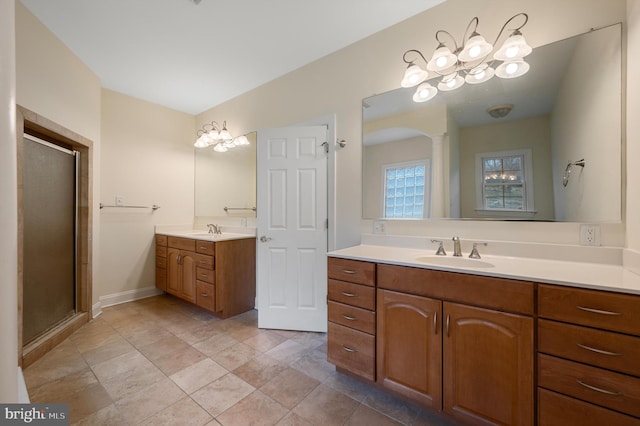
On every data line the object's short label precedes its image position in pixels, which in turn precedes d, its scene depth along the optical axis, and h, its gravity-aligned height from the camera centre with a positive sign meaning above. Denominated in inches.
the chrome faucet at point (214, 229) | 122.9 -8.2
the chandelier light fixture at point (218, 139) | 122.0 +37.4
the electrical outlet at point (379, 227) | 79.0 -4.7
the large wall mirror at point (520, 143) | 51.4 +17.2
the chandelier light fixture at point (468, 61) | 56.3 +37.7
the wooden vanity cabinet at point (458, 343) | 41.7 -24.8
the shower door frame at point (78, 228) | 65.6 -5.5
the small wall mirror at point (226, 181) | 116.9 +16.5
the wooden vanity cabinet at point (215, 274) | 97.9 -25.8
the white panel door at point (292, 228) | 90.4 -5.9
